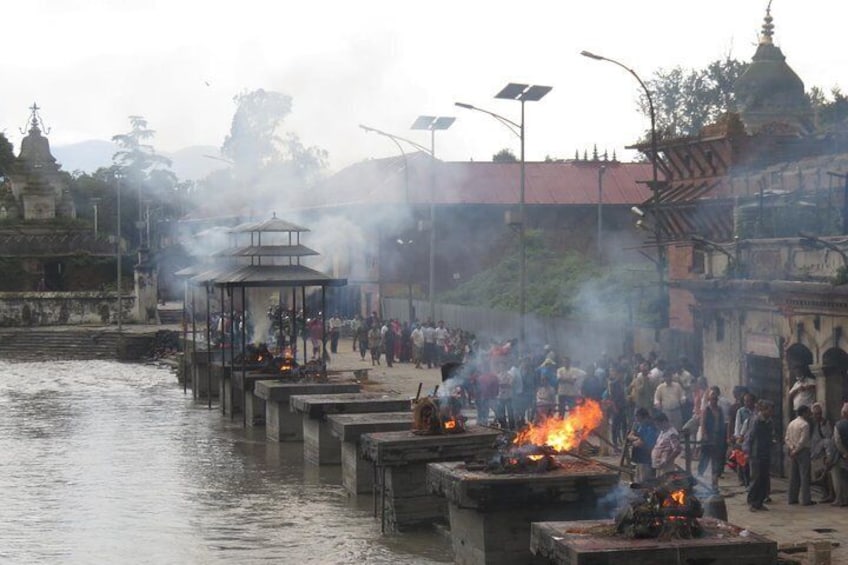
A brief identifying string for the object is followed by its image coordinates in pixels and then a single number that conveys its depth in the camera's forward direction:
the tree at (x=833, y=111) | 60.00
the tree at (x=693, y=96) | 82.00
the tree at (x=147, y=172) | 122.75
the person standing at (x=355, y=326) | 50.38
